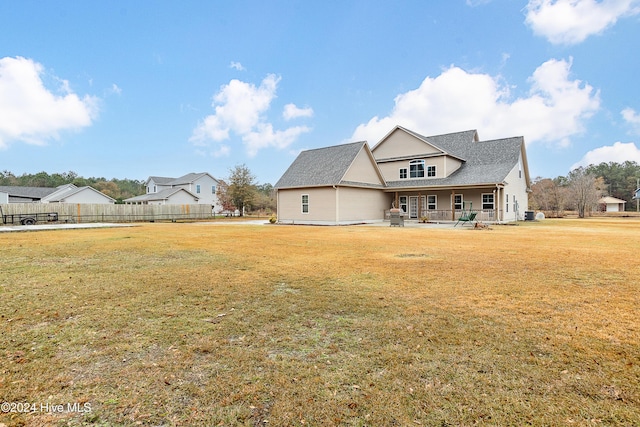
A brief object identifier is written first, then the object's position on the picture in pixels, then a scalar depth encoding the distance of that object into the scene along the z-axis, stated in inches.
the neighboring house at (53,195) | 1640.0
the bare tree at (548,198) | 1562.5
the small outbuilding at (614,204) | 2108.8
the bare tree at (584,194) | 1380.4
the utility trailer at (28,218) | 1008.2
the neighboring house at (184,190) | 1764.3
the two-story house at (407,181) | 902.4
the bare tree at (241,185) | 1662.2
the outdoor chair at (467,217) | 800.9
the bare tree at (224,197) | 1796.3
